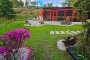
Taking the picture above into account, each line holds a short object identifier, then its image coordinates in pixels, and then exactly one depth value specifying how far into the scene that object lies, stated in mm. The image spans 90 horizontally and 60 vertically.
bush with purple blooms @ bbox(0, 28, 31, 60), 2035
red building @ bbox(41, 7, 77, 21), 15878
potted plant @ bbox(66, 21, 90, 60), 2375
